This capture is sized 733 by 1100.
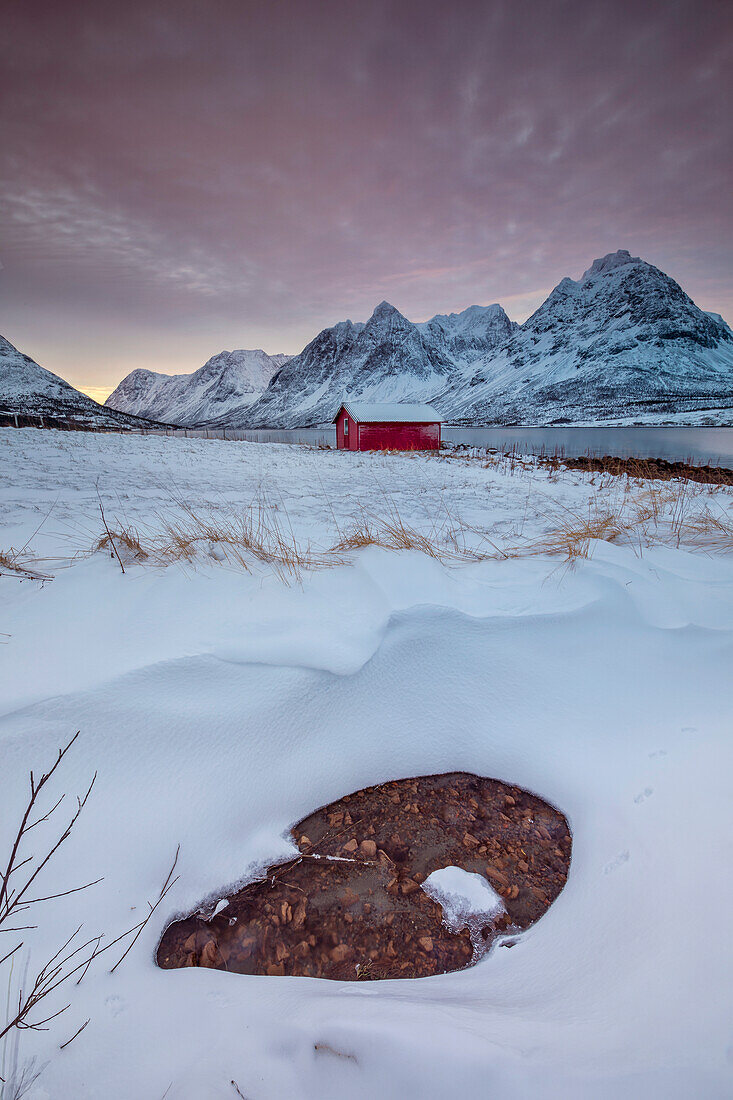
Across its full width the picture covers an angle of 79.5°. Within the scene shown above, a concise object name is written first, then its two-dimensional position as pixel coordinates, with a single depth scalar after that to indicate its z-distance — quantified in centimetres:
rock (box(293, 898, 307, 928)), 136
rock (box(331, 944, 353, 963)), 128
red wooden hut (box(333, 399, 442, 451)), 2503
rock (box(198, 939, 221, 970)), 125
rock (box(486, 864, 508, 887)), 150
